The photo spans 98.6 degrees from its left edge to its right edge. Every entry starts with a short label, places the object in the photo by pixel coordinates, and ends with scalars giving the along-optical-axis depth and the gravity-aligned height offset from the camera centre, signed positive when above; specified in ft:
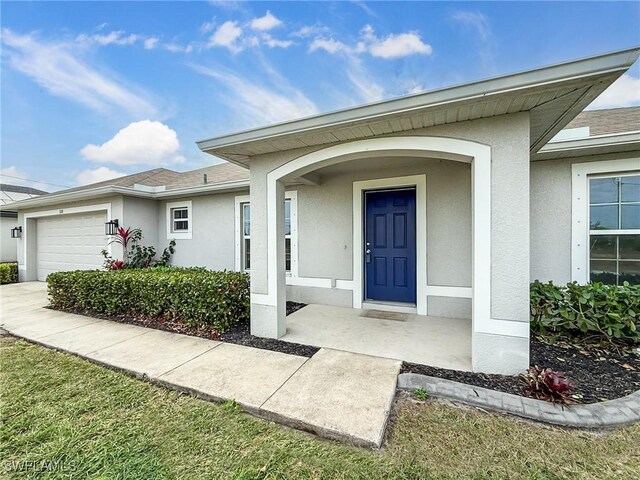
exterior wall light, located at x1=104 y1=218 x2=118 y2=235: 24.17 +0.96
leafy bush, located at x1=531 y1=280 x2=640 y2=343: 11.10 -3.22
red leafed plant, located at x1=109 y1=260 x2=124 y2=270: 23.21 -2.32
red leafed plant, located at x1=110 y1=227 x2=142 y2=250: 23.99 +0.16
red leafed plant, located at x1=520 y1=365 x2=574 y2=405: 7.66 -4.40
